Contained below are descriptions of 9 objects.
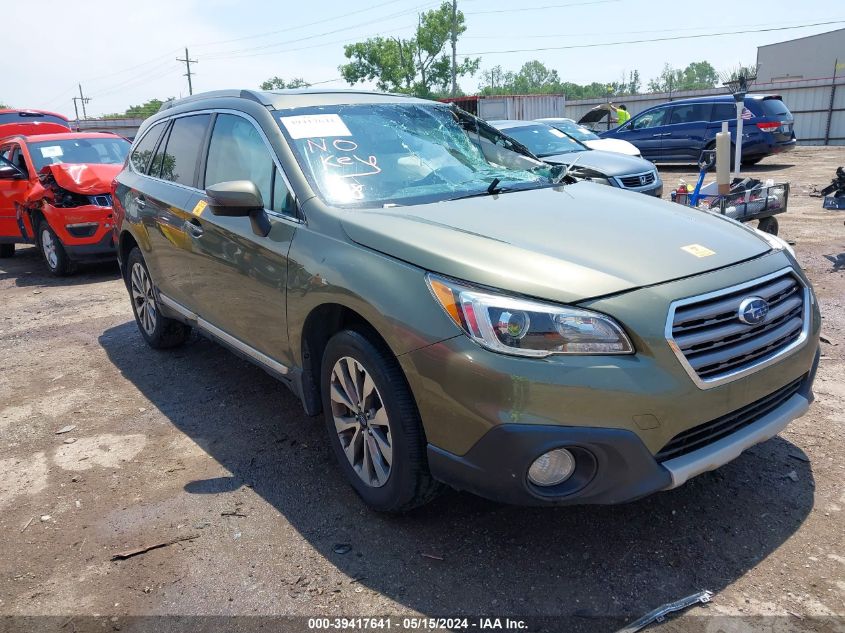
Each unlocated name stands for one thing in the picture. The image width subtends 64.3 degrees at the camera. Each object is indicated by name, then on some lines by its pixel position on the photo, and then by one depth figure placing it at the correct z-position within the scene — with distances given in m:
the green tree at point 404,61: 63.72
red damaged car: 8.28
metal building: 45.72
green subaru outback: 2.30
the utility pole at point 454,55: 46.35
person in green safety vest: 20.17
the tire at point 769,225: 7.54
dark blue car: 15.22
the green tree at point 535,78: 103.31
